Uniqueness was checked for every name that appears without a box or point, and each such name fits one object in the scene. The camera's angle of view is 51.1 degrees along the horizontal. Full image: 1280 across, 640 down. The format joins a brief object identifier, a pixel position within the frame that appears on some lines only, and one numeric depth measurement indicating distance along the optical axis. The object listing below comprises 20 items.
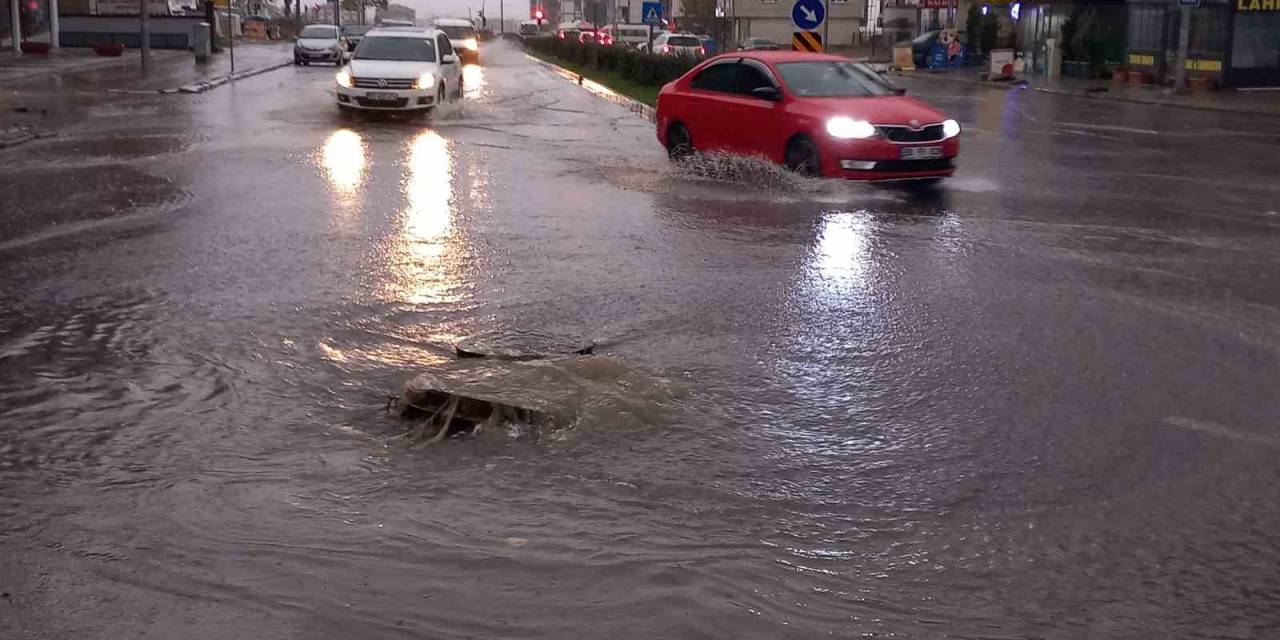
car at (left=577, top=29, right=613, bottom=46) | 54.00
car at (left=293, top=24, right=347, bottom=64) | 47.81
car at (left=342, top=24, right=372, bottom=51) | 55.81
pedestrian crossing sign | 35.62
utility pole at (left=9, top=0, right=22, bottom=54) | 44.75
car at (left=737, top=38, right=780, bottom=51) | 53.31
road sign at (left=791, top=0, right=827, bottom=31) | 21.50
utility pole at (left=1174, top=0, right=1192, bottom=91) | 31.74
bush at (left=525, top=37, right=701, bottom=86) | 31.39
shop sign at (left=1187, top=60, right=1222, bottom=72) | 35.62
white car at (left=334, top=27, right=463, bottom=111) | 22.73
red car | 14.11
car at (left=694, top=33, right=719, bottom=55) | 53.29
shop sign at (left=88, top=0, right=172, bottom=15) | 57.47
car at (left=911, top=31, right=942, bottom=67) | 53.66
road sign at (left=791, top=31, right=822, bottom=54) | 22.47
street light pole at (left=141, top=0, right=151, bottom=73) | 37.97
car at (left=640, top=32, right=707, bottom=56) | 50.12
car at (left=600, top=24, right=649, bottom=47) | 64.64
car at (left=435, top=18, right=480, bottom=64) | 55.16
